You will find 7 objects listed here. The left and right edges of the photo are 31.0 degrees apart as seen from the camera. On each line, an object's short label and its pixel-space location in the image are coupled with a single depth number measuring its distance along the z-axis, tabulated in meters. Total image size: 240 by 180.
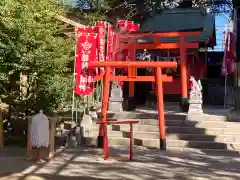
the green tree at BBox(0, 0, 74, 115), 11.85
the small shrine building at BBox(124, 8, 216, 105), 17.81
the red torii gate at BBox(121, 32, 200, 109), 15.92
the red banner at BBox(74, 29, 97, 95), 12.37
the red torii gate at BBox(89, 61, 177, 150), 11.69
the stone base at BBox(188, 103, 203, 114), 14.10
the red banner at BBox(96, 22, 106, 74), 12.90
